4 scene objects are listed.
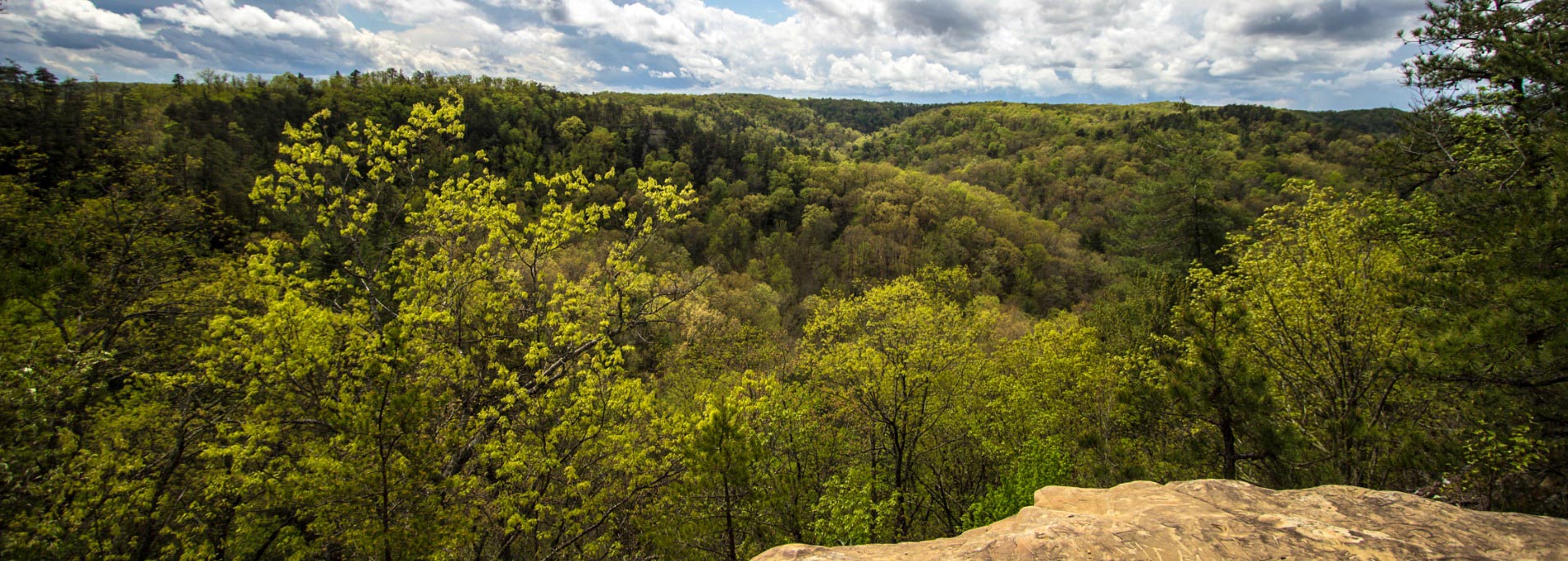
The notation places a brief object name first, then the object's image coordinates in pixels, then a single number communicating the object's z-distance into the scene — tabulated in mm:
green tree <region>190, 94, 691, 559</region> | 6434
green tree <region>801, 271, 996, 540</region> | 14008
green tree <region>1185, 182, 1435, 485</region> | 8156
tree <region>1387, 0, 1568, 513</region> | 6254
